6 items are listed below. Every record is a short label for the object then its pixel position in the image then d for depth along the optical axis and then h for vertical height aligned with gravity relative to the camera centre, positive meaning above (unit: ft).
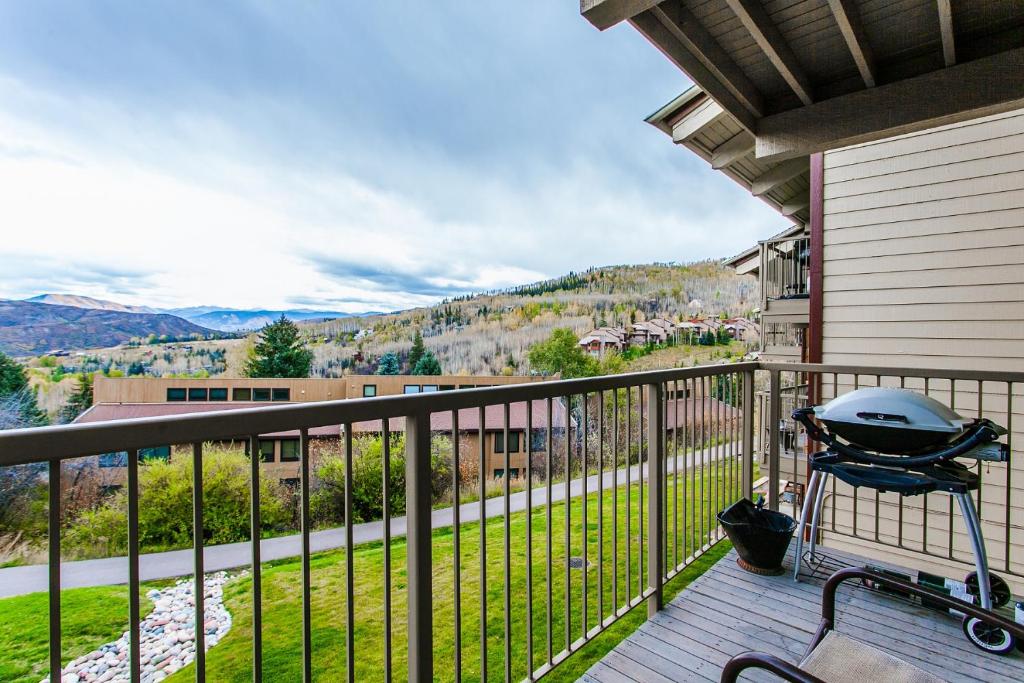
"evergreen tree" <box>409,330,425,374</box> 63.41 -1.98
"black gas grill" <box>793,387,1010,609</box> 6.39 -1.48
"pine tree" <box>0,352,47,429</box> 35.53 -4.62
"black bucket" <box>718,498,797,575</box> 8.32 -3.45
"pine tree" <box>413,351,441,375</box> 62.59 -3.69
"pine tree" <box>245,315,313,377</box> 60.03 -2.14
